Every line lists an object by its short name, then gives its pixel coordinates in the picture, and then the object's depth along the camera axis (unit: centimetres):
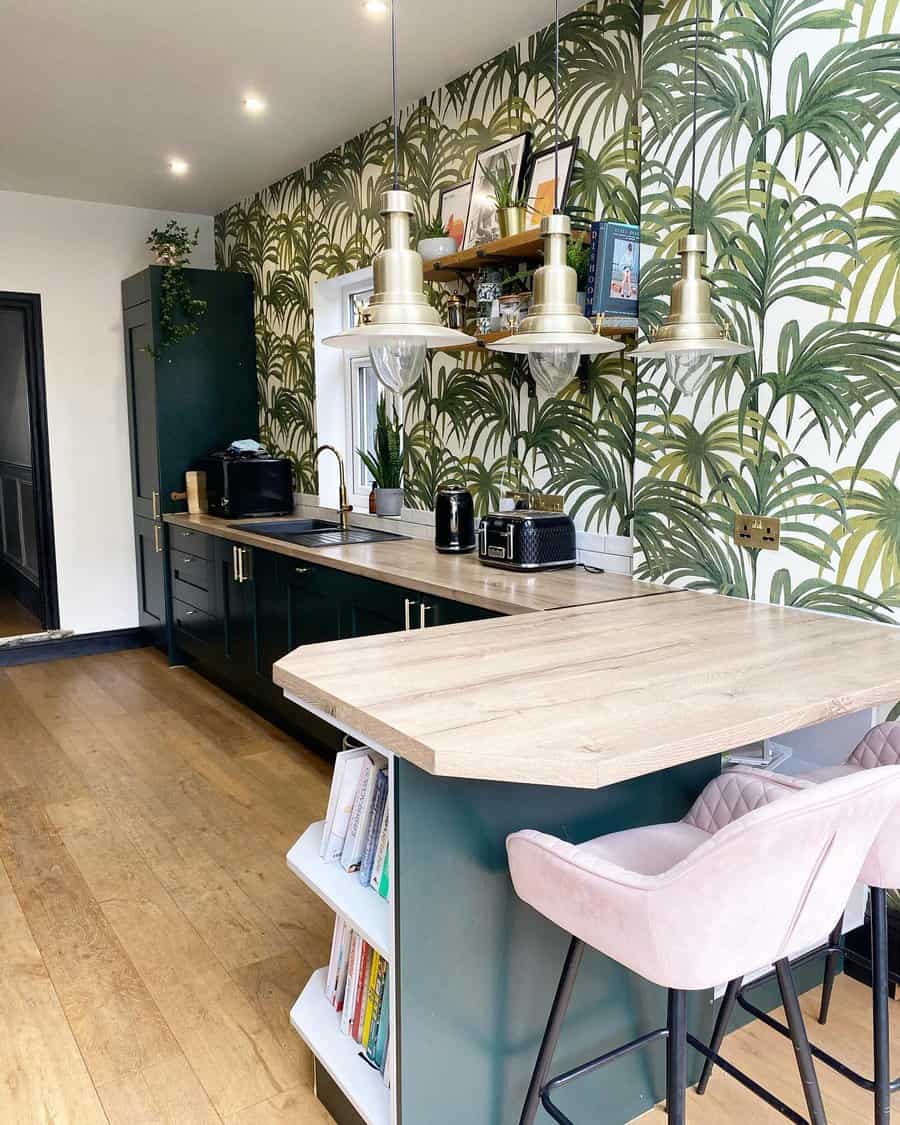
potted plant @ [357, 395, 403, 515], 394
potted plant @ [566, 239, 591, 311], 262
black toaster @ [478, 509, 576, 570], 282
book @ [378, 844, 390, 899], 148
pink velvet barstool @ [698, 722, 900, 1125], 143
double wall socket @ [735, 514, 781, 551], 224
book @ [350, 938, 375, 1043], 157
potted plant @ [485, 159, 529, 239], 287
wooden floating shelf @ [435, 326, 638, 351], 261
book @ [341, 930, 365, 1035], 159
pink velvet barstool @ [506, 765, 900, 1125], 108
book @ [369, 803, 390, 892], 153
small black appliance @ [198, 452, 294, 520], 450
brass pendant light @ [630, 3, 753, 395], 188
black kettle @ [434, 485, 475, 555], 322
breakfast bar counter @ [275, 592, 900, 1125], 129
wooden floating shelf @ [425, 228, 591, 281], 275
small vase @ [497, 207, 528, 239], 286
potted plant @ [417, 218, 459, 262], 319
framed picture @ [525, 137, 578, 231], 290
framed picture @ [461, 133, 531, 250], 308
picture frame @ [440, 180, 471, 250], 332
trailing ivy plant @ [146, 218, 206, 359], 475
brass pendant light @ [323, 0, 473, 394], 166
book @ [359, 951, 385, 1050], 154
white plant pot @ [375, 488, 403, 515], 393
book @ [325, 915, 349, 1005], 166
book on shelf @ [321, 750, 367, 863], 157
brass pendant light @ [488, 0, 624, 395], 172
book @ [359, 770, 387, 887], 154
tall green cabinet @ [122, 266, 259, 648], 486
